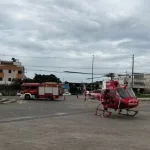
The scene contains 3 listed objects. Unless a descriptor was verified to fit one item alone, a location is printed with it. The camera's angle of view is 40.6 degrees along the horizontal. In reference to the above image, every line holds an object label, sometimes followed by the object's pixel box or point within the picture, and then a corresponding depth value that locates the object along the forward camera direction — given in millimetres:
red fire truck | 31466
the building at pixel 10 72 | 60742
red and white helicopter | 13446
